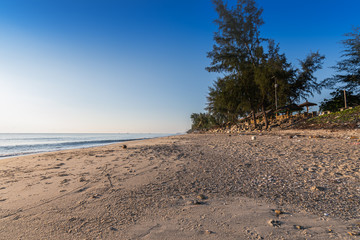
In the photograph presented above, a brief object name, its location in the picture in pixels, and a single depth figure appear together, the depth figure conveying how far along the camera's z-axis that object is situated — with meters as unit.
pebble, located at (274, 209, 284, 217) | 2.37
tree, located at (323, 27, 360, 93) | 25.21
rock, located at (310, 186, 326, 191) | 3.18
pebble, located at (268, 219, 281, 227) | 2.09
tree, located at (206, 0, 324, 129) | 21.34
